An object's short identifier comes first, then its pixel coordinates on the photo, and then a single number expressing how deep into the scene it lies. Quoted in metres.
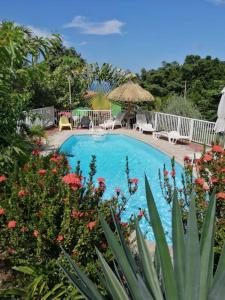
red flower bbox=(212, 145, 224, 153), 2.68
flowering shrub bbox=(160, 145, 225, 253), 2.39
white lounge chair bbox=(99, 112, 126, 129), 12.67
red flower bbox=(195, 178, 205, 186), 2.46
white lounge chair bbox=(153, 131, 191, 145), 9.87
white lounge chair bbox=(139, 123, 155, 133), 11.51
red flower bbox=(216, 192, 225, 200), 2.30
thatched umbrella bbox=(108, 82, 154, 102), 12.32
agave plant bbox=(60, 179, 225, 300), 1.08
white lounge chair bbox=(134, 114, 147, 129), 12.22
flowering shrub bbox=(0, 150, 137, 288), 2.10
